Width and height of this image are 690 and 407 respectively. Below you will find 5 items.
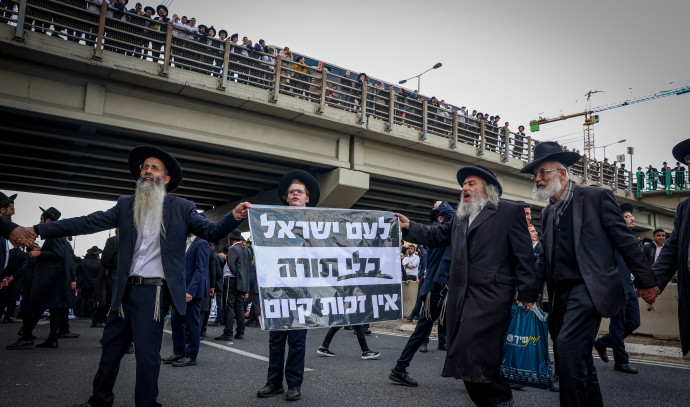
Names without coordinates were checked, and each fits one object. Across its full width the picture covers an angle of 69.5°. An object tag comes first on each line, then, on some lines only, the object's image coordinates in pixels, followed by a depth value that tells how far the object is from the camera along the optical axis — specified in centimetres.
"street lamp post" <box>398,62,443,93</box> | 2641
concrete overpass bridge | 1374
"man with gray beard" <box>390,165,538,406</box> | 342
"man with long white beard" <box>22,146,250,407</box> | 358
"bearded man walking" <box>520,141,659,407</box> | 337
